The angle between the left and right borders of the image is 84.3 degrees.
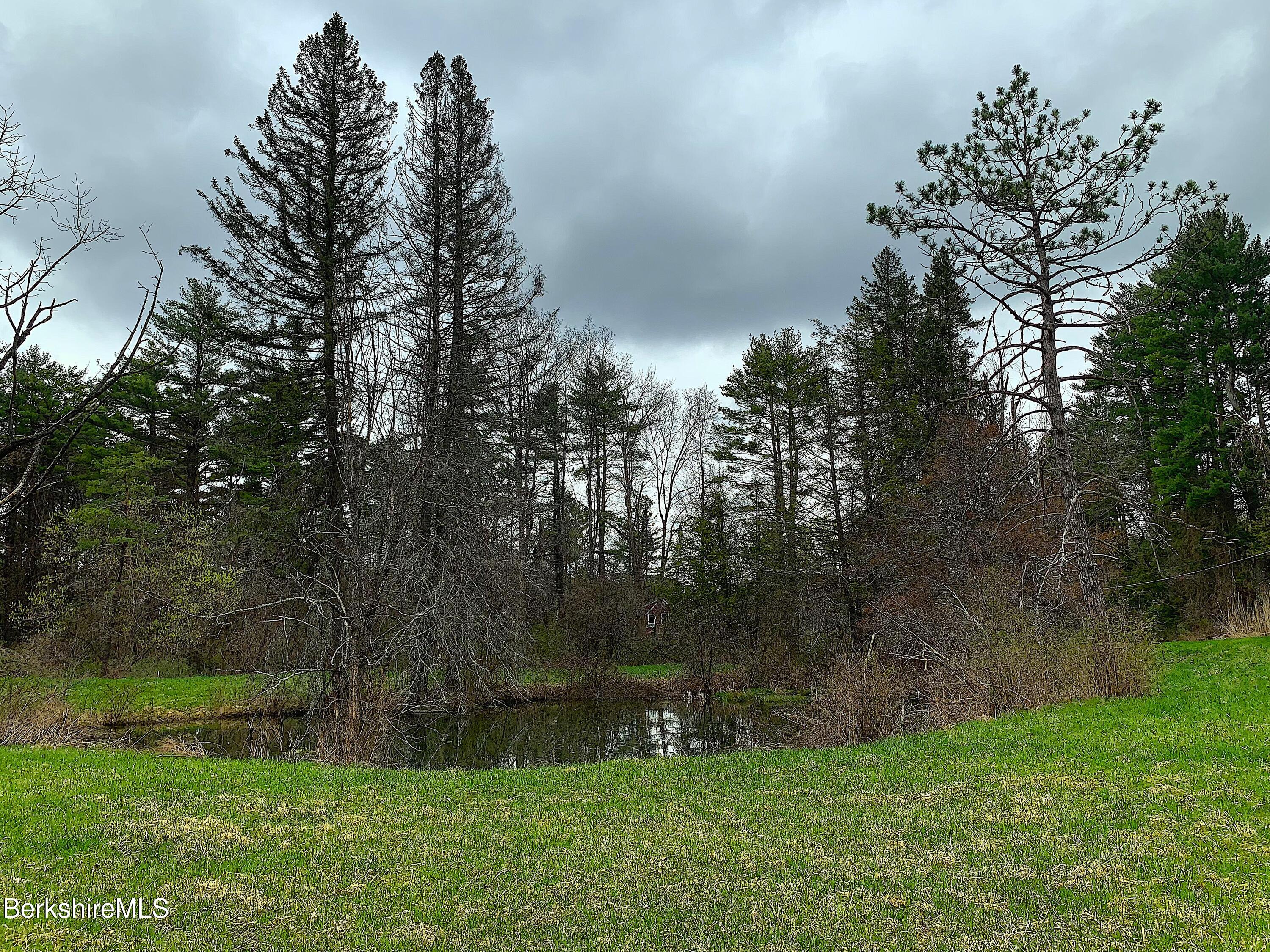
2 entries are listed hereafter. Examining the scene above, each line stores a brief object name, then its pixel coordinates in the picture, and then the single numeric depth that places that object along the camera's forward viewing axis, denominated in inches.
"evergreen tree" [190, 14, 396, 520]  722.8
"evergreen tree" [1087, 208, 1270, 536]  870.4
